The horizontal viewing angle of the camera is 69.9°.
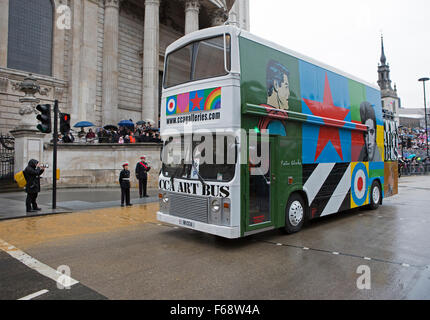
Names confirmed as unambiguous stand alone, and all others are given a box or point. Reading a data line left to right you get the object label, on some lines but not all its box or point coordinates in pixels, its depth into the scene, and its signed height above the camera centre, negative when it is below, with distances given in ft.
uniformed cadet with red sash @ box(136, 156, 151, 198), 43.83 -0.93
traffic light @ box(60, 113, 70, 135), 35.37 +5.15
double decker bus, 19.26 +2.53
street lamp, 115.77 +33.31
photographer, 32.65 -1.75
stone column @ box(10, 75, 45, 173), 50.86 +5.23
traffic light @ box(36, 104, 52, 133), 34.83 +5.69
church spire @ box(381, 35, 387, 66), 291.05 +106.16
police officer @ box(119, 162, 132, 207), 37.70 -2.01
